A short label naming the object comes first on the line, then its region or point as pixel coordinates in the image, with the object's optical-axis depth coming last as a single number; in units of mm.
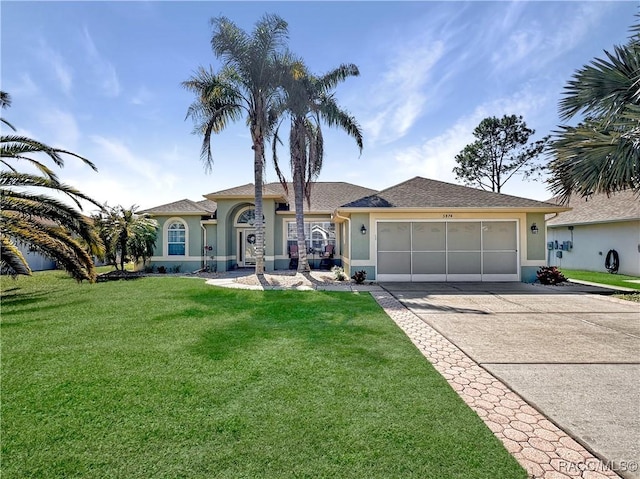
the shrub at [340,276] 13414
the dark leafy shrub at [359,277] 12547
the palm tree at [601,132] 8586
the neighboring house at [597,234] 15680
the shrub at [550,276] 12164
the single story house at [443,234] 12781
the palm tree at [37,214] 8344
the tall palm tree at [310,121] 13180
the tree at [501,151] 32031
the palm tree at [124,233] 14547
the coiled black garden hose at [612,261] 16234
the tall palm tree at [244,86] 12102
